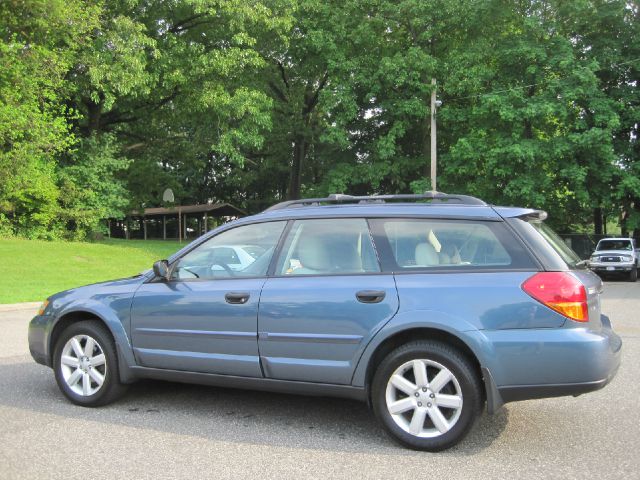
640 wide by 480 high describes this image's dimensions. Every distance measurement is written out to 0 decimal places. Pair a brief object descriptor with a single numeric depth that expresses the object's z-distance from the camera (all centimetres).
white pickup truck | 2195
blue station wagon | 368
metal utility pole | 2323
